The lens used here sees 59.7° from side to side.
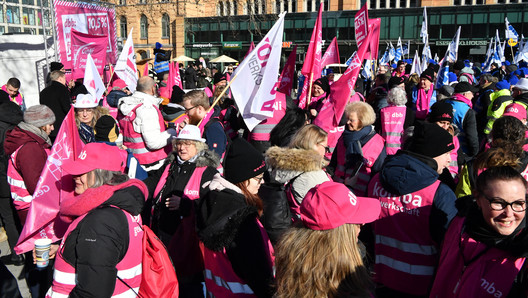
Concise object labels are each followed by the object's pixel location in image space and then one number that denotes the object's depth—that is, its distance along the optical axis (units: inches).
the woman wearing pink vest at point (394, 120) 242.1
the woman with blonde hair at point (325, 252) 83.7
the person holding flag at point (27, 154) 171.6
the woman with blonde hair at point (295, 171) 135.8
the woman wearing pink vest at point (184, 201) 141.6
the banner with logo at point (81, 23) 453.7
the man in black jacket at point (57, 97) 307.3
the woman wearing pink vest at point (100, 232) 93.6
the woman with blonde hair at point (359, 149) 182.2
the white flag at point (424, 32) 548.9
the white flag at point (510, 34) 650.2
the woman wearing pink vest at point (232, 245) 95.0
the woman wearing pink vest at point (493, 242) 82.0
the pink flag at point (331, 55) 381.4
